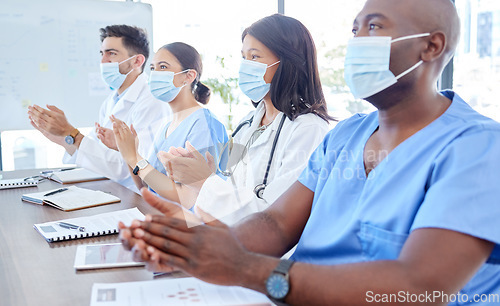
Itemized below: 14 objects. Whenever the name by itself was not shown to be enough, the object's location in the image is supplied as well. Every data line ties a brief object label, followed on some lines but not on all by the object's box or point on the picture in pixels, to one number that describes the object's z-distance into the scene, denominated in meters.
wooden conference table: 1.03
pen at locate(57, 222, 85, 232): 1.47
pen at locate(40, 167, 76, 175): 2.65
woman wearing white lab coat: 1.72
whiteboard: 3.58
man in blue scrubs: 0.88
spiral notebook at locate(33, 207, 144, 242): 1.43
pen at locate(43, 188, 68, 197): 1.99
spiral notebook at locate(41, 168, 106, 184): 2.46
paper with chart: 0.94
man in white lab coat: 2.55
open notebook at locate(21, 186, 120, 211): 1.85
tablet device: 1.18
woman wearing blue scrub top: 2.25
